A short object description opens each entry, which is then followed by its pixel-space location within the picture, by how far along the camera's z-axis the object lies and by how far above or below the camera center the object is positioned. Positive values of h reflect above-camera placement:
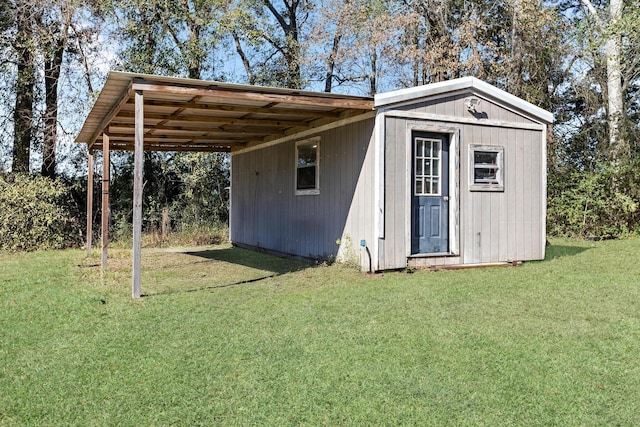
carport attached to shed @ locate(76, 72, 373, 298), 5.39 +1.32
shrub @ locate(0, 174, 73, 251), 10.21 -0.08
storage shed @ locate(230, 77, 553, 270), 6.88 +0.44
